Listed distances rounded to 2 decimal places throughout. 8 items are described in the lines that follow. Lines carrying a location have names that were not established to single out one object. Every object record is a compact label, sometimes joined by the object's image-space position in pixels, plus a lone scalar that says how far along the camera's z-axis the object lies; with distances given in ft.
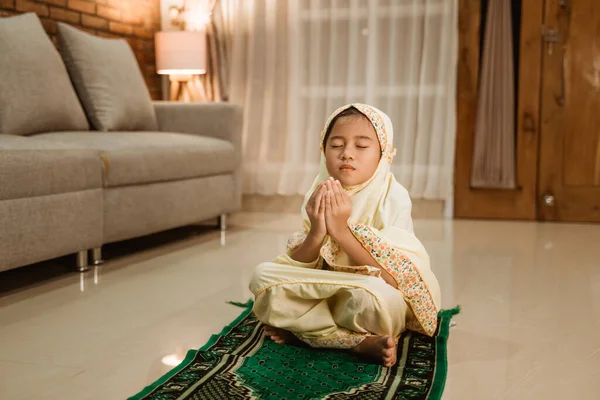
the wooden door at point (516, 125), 12.78
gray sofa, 7.13
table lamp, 13.71
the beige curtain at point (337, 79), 13.29
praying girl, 4.75
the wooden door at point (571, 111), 12.56
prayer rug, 4.14
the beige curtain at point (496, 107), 12.87
